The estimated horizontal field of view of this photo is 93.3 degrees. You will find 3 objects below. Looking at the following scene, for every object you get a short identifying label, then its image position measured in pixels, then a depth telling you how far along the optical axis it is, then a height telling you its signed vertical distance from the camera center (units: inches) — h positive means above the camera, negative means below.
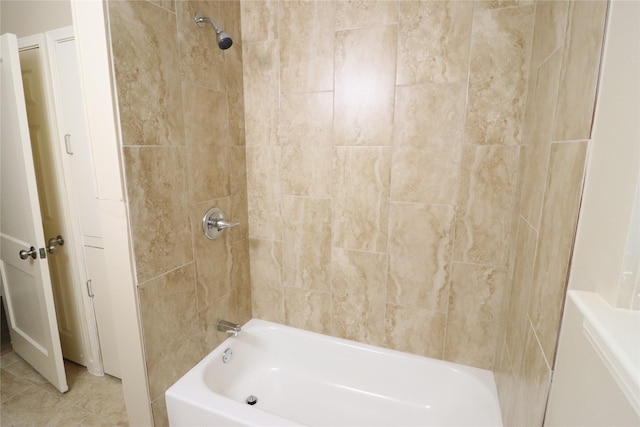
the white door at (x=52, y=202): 71.4 -11.7
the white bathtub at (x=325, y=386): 50.9 -45.8
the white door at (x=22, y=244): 60.1 -20.2
